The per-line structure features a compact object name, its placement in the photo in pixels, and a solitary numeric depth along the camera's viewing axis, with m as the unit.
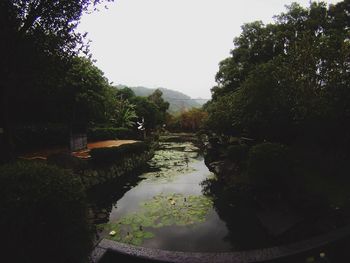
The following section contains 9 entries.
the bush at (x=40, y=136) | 10.43
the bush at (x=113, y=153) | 10.17
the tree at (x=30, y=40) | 5.26
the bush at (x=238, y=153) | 9.31
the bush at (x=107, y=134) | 15.60
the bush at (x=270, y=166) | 5.78
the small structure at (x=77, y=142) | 11.49
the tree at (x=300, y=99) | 7.30
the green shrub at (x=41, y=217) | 2.55
